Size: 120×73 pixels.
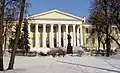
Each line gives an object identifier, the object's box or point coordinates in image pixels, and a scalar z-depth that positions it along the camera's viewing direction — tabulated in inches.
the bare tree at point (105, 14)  1414.9
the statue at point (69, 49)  1862.8
